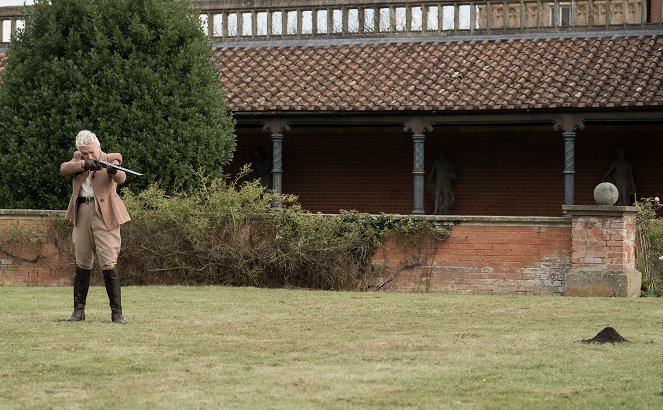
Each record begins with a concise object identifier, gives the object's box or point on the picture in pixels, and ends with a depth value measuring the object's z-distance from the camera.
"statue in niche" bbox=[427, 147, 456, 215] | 25.69
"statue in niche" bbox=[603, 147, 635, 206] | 24.52
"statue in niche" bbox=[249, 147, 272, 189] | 26.62
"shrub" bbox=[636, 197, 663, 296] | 17.30
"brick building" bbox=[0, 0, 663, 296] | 23.55
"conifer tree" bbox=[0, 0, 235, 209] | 19.34
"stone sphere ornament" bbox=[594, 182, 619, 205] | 16.64
